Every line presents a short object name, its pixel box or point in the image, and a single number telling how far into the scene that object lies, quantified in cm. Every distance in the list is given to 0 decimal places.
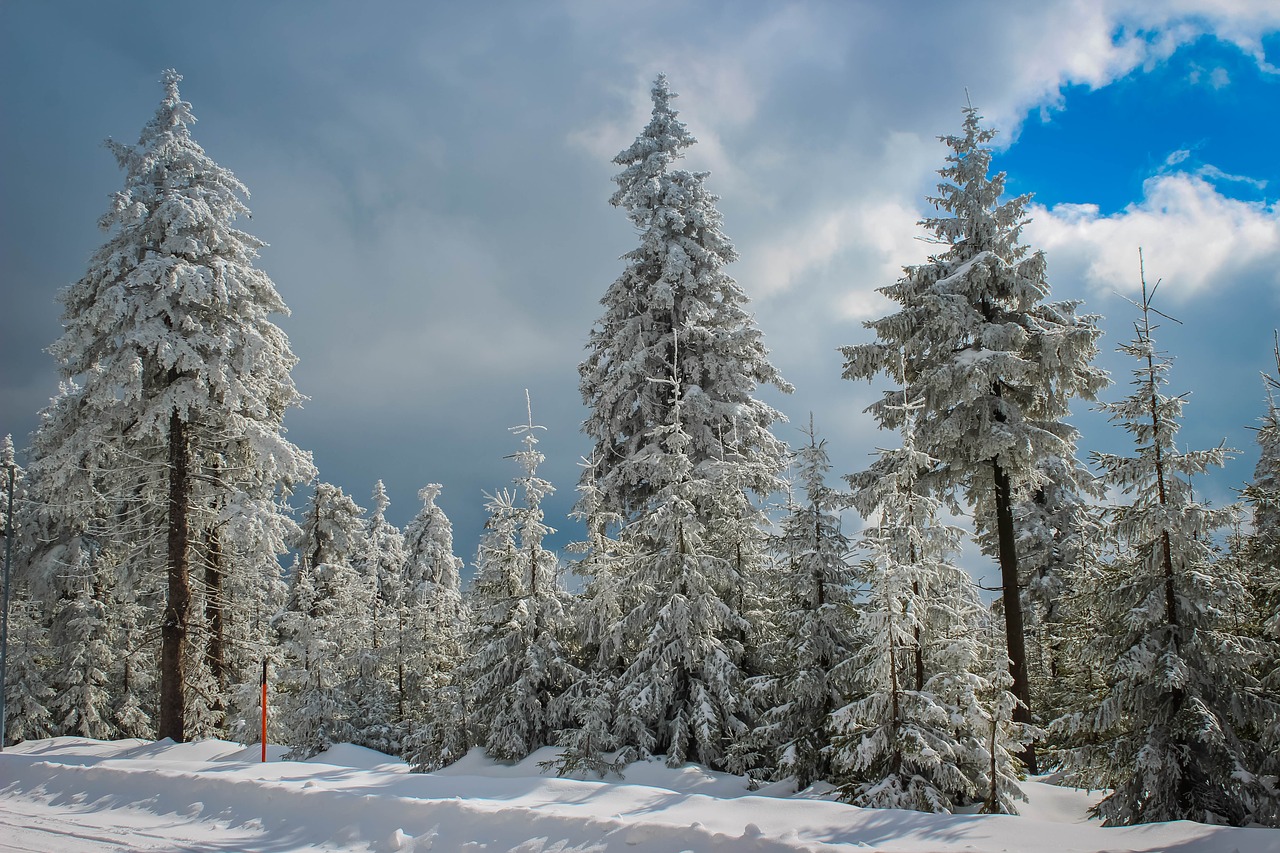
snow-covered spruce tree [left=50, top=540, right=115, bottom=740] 2753
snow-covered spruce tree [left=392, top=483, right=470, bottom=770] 1411
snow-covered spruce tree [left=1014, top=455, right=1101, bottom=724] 2056
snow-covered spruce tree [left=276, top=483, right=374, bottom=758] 1850
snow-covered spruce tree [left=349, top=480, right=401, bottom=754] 2020
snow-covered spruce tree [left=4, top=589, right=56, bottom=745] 2678
